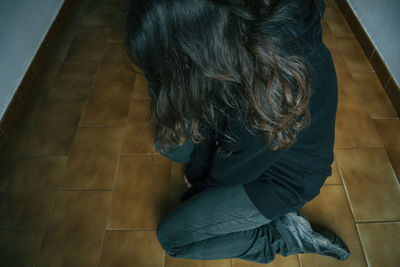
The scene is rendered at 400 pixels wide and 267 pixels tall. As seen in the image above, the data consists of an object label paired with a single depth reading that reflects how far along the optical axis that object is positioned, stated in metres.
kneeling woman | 0.53
